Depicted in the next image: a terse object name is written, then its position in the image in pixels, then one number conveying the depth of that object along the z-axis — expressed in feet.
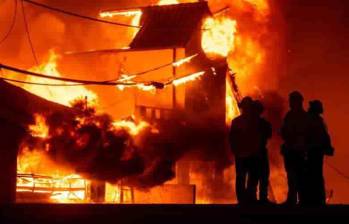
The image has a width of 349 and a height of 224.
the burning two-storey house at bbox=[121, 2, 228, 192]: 111.14
